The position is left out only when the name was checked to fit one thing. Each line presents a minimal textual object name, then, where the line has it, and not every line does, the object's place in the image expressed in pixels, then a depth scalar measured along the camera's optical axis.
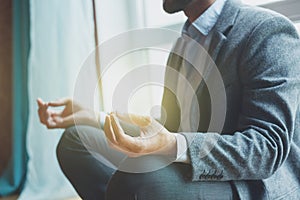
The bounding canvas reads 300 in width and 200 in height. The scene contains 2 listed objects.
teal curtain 1.93
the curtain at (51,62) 1.86
